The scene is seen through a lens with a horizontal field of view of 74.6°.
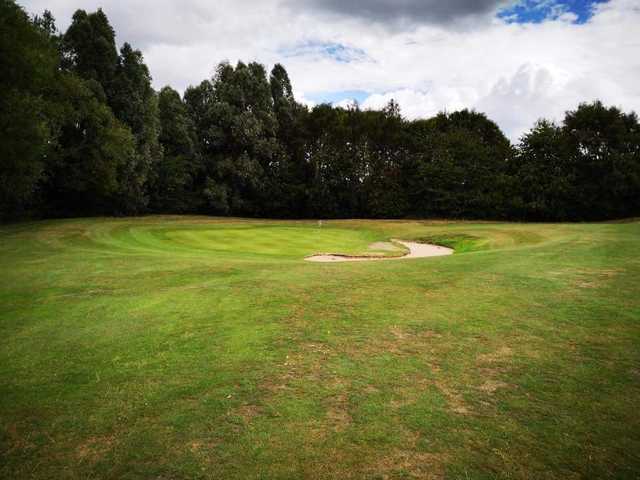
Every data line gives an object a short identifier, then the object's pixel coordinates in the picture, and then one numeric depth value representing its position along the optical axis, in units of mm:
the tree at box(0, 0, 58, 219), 22016
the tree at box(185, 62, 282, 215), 50625
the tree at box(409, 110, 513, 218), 50125
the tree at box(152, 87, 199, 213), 48000
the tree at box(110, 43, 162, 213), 38312
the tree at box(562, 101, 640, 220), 45000
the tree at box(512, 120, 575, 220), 47000
